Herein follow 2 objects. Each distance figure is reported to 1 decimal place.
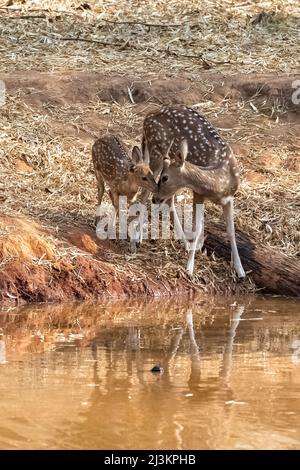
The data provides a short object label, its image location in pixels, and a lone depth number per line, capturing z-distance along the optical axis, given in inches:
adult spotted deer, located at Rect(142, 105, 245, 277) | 460.8
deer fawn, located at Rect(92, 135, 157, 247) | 471.8
